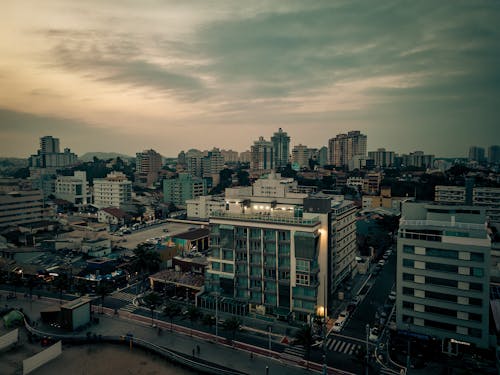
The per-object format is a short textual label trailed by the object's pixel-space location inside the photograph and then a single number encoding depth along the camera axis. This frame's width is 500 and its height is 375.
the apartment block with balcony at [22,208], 122.19
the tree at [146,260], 77.75
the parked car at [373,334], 54.19
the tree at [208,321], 53.94
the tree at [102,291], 65.06
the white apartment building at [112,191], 170.62
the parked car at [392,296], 68.92
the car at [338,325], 57.17
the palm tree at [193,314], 55.47
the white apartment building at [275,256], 58.16
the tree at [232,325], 51.27
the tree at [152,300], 59.30
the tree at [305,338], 46.47
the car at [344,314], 61.64
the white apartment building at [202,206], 138.75
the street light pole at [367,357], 43.34
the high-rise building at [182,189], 178.50
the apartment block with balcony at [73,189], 186.50
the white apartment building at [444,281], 47.94
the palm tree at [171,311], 56.59
